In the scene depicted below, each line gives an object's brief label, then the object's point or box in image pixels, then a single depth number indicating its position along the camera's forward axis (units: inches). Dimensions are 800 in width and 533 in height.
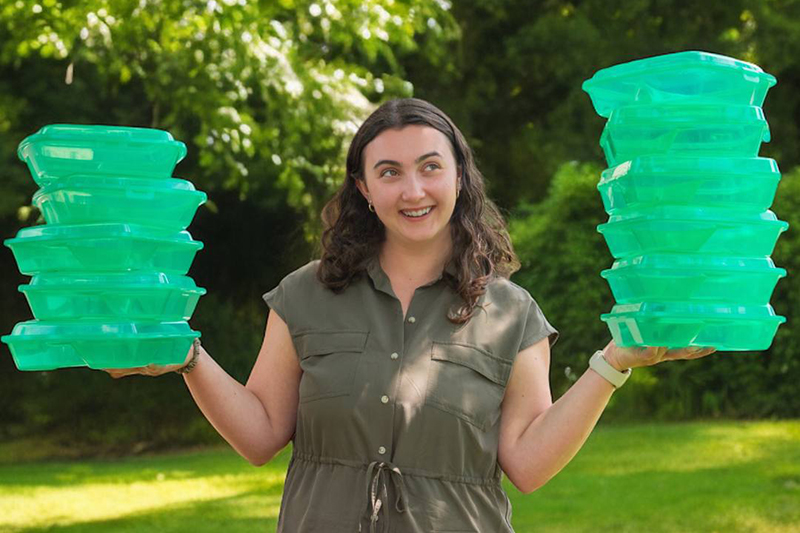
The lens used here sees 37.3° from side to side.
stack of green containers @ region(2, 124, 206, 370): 92.8
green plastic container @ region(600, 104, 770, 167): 90.1
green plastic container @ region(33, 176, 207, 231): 94.7
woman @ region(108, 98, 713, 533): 97.9
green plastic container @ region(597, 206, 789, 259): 87.5
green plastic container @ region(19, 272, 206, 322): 93.1
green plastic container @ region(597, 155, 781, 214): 88.8
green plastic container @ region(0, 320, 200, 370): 91.6
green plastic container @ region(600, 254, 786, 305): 87.2
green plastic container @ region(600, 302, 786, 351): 86.4
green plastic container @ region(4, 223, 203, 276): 93.7
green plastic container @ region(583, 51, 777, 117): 89.6
